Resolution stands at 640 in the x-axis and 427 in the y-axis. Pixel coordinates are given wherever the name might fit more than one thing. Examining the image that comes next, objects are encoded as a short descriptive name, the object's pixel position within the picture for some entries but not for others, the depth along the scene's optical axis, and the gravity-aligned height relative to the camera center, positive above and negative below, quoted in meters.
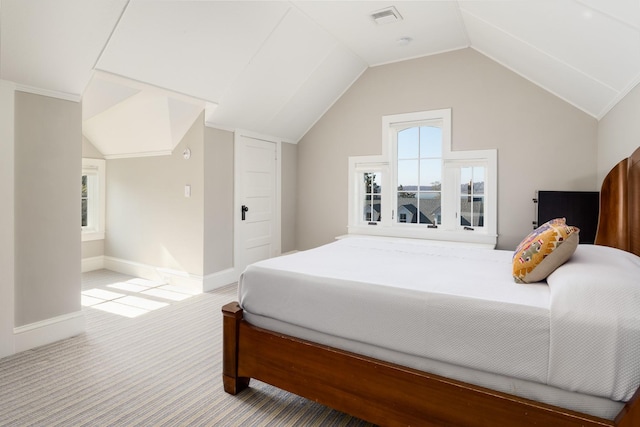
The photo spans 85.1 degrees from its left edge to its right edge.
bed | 1.24 -0.55
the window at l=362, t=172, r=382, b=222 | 4.94 +0.18
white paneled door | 4.60 +0.12
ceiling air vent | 3.32 +1.91
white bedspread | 1.19 -0.44
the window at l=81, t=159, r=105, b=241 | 5.15 +0.13
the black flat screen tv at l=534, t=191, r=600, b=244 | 3.33 +0.02
